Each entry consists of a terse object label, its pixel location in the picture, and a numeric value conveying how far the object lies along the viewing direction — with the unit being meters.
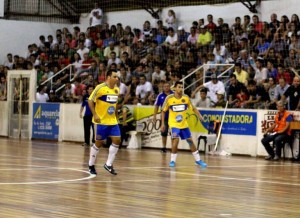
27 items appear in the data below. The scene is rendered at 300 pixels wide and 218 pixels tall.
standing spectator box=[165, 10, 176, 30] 34.06
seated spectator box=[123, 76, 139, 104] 29.31
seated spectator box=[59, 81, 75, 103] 32.34
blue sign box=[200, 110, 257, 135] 25.98
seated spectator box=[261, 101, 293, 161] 24.39
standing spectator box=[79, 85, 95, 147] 29.28
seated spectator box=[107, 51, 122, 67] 32.22
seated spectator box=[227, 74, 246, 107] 26.62
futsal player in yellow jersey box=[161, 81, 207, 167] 20.59
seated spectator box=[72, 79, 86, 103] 31.83
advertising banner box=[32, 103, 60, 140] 32.56
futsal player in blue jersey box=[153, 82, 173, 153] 25.48
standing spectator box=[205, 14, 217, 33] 31.12
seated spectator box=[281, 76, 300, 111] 24.81
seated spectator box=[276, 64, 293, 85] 25.91
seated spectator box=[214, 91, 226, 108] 26.94
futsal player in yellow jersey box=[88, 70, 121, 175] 17.17
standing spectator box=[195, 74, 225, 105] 27.36
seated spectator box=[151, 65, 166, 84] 29.72
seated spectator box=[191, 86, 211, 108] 27.20
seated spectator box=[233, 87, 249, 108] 26.41
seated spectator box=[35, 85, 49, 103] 33.34
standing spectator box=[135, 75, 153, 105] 29.12
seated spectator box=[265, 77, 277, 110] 25.53
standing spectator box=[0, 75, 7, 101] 35.09
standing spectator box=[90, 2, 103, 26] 37.66
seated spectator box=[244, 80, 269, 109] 25.97
